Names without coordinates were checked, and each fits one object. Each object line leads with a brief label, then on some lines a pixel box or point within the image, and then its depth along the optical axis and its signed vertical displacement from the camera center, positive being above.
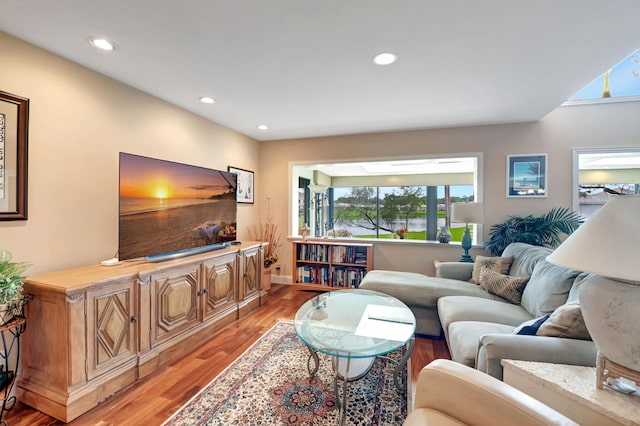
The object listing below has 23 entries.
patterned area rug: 1.63 -1.25
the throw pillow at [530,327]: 1.52 -0.65
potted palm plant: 3.17 -0.19
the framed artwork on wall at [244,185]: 4.00 +0.41
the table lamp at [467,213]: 3.29 +0.01
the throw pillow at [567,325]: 1.36 -0.58
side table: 0.90 -0.67
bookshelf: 4.01 -0.80
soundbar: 2.36 -0.41
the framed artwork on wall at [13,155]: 1.70 +0.35
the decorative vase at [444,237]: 3.78 -0.33
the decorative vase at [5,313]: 1.53 -0.61
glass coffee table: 1.64 -0.83
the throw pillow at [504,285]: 2.36 -0.65
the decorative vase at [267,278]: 3.93 -0.99
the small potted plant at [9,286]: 1.42 -0.41
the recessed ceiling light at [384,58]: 1.97 +1.16
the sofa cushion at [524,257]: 2.38 -0.41
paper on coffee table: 1.81 -0.82
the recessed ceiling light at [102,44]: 1.78 +1.14
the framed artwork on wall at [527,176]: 3.43 +0.50
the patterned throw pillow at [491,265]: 2.72 -0.53
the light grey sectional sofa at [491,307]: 1.34 -0.72
